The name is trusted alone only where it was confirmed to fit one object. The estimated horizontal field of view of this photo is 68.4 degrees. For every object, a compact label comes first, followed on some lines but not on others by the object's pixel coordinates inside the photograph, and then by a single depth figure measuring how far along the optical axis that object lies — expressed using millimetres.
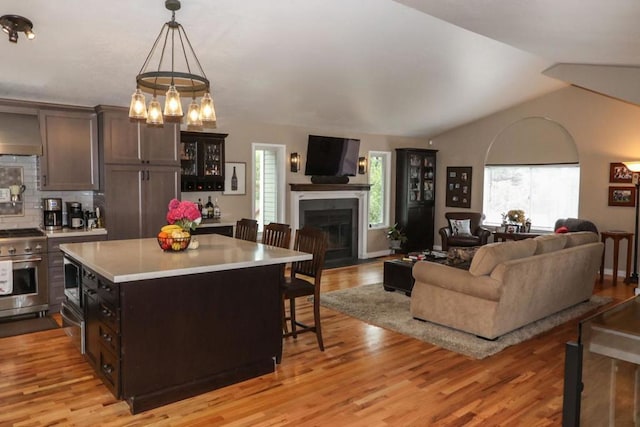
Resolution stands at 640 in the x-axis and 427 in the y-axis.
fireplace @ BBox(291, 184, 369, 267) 8141
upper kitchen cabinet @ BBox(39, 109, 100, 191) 5410
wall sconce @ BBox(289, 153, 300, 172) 7934
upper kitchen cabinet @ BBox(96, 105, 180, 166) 5641
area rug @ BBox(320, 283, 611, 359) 4422
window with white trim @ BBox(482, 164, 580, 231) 8414
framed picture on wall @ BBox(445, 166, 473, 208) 9734
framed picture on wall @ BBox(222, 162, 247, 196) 7199
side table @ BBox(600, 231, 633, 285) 7293
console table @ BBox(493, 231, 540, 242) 7777
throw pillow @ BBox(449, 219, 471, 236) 8836
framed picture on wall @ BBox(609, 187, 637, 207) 7582
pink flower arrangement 3695
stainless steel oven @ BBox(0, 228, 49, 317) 4992
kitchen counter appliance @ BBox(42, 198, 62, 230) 5656
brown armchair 8664
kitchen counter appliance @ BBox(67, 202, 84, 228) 5703
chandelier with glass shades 3180
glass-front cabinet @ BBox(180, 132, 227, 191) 6617
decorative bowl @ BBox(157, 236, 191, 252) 3705
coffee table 6176
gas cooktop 5133
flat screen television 8180
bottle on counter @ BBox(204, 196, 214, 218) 6895
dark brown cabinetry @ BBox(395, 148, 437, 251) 9594
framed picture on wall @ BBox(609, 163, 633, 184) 7590
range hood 5086
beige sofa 4422
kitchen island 3096
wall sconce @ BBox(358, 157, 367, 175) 9055
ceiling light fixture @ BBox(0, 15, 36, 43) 3686
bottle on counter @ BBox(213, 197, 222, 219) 6934
